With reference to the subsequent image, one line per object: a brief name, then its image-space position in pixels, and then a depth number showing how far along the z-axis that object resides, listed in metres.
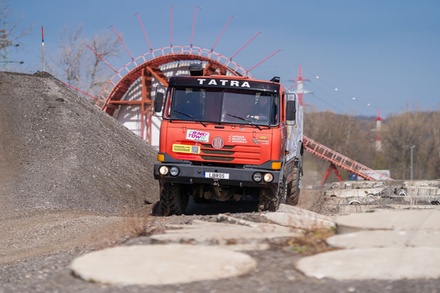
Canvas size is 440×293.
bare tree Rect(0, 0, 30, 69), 44.72
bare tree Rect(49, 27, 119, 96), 67.75
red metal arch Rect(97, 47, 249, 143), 49.72
